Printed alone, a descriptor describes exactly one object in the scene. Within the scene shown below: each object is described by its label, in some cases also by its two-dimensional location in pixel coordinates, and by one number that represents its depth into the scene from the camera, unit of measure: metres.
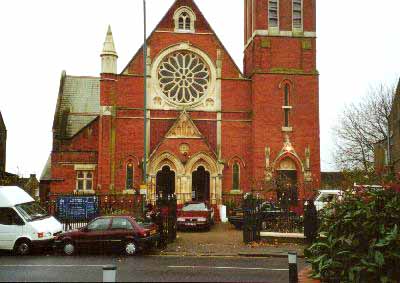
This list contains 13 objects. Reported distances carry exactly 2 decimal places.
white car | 28.55
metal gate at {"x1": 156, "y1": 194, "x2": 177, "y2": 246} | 21.34
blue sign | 26.81
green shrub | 9.35
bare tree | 46.34
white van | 19.11
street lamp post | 26.16
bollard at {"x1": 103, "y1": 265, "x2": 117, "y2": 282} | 7.12
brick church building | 36.22
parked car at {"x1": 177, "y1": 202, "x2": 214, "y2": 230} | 27.61
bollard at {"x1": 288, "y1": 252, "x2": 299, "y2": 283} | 9.80
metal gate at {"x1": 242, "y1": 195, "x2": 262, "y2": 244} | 21.62
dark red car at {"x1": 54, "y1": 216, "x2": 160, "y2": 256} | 18.62
